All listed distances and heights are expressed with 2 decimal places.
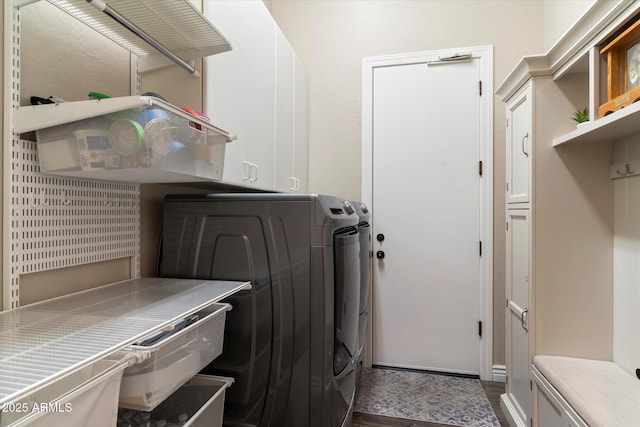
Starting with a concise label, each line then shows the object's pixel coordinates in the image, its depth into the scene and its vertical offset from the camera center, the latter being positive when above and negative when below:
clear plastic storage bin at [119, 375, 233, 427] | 1.12 -0.67
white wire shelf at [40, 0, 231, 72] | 1.04 +0.62
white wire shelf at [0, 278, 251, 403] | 0.56 -0.26
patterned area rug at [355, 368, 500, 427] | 2.09 -1.24
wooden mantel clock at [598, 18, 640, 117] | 1.21 +0.54
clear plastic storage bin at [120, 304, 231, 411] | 0.83 -0.40
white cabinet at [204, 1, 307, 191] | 1.50 +0.61
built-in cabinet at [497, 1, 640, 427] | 1.63 -0.08
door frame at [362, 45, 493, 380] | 2.60 +0.08
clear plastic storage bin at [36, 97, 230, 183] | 0.88 +0.18
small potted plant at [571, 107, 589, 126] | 1.57 +0.45
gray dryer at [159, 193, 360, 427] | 1.31 -0.32
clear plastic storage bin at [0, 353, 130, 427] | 0.57 -0.34
